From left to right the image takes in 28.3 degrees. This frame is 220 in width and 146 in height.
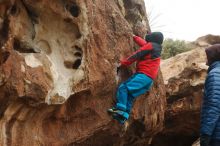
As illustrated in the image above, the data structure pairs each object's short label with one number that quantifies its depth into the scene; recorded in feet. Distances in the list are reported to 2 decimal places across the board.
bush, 60.18
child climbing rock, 27.32
